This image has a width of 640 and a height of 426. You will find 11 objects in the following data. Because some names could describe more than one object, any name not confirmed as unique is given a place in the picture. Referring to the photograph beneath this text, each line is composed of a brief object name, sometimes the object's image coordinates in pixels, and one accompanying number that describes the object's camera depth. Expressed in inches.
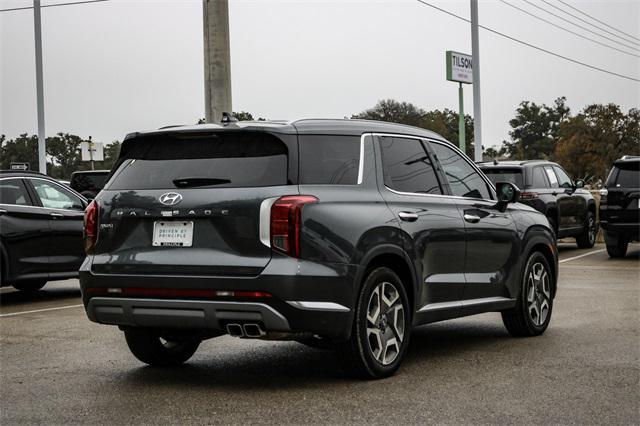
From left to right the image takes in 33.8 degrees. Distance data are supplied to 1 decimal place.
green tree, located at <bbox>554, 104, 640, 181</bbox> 3826.3
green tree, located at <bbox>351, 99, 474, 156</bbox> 4249.5
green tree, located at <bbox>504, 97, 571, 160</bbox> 6112.2
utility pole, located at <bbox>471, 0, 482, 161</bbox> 1291.8
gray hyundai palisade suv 262.2
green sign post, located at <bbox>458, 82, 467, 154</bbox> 1486.6
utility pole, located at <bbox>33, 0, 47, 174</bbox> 1163.9
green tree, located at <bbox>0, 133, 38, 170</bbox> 3993.6
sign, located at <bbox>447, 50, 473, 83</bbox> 1595.7
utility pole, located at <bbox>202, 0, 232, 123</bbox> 736.3
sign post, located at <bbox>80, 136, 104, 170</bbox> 2224.2
